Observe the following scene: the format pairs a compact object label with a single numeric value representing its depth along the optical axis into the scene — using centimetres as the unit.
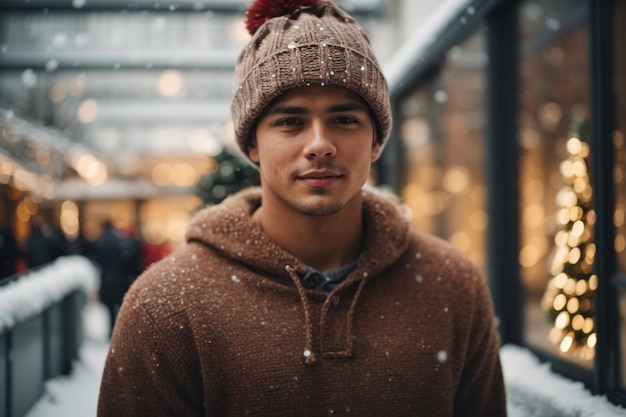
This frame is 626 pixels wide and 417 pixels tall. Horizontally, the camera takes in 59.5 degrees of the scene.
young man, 194
